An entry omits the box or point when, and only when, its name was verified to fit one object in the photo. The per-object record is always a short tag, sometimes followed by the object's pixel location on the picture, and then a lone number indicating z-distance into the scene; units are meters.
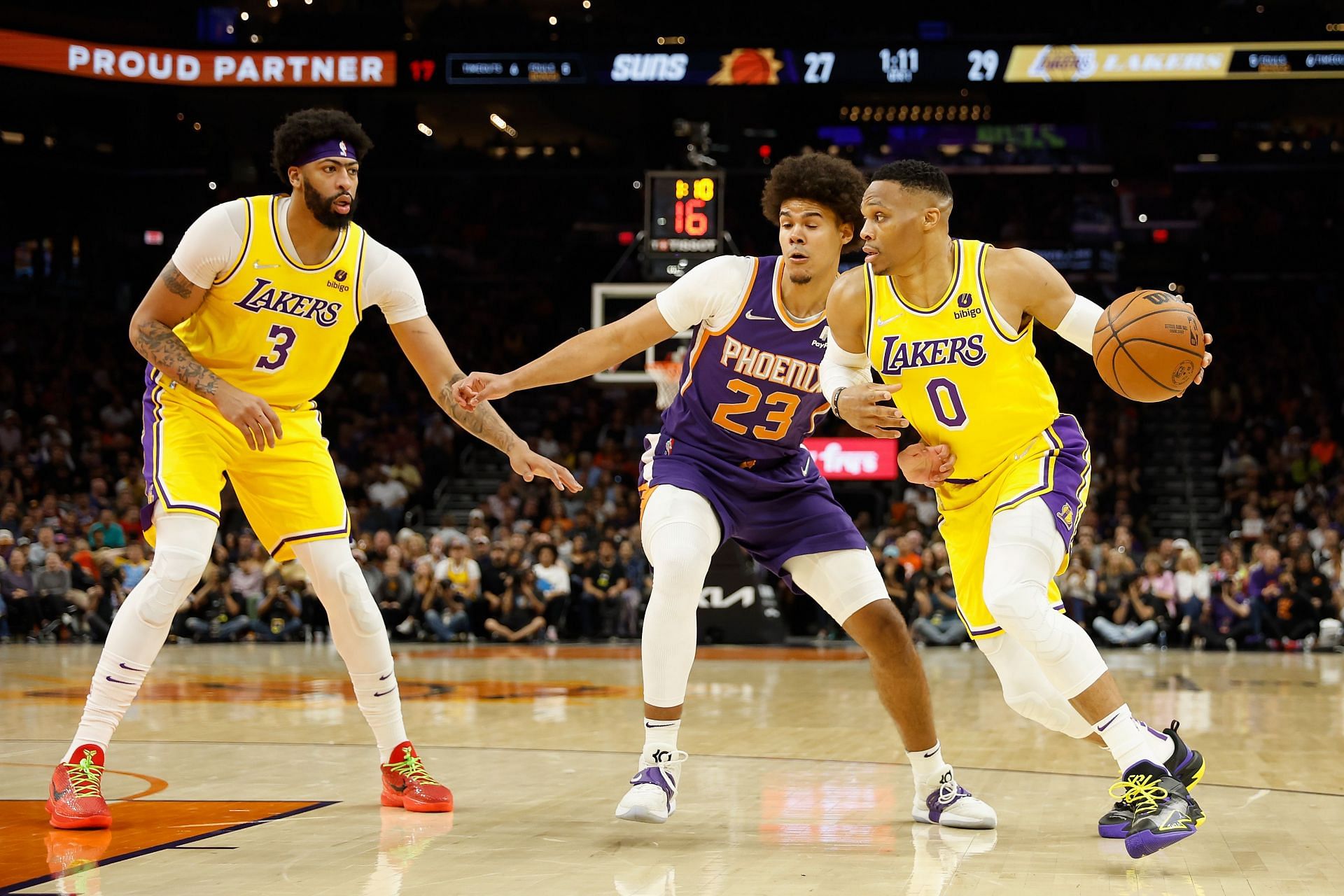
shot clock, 14.02
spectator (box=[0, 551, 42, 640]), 14.40
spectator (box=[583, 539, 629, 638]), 15.14
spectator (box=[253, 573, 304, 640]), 14.65
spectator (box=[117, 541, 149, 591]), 14.27
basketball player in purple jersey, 4.67
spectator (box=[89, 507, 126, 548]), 15.48
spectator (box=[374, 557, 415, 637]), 14.82
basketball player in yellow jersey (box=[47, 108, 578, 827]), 4.69
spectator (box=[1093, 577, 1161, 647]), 14.36
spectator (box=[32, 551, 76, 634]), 14.38
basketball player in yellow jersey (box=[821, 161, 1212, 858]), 4.22
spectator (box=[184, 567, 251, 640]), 14.63
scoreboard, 19.39
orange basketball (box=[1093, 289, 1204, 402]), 4.22
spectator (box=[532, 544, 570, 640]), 15.14
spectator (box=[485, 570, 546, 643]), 14.92
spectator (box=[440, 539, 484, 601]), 15.09
